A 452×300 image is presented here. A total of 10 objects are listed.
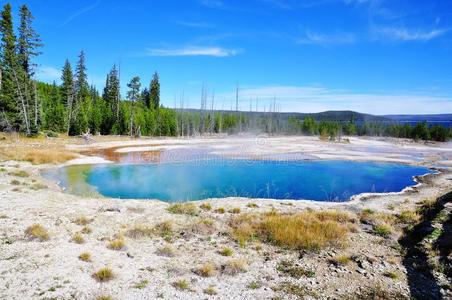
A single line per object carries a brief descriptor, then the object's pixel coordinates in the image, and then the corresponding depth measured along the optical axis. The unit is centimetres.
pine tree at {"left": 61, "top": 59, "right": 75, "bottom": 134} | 6159
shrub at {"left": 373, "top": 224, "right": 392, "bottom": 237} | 1231
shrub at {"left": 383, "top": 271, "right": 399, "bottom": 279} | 883
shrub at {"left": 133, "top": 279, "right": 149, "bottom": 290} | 794
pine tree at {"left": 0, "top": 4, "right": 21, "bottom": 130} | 4155
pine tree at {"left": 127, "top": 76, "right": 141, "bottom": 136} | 6594
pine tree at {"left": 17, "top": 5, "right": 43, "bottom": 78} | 4331
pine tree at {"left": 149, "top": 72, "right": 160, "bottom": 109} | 8719
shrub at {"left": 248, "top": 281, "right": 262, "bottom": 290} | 826
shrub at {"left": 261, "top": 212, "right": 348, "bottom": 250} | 1110
